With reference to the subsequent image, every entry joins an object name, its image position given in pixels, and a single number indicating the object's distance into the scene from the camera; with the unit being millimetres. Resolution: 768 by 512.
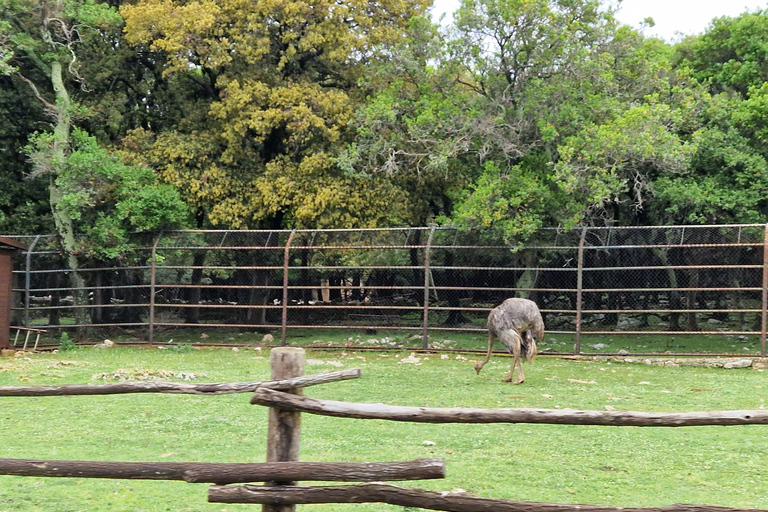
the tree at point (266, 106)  19109
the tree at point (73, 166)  17516
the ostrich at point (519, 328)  11734
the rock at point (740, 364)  14656
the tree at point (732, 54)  19766
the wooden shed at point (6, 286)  16672
